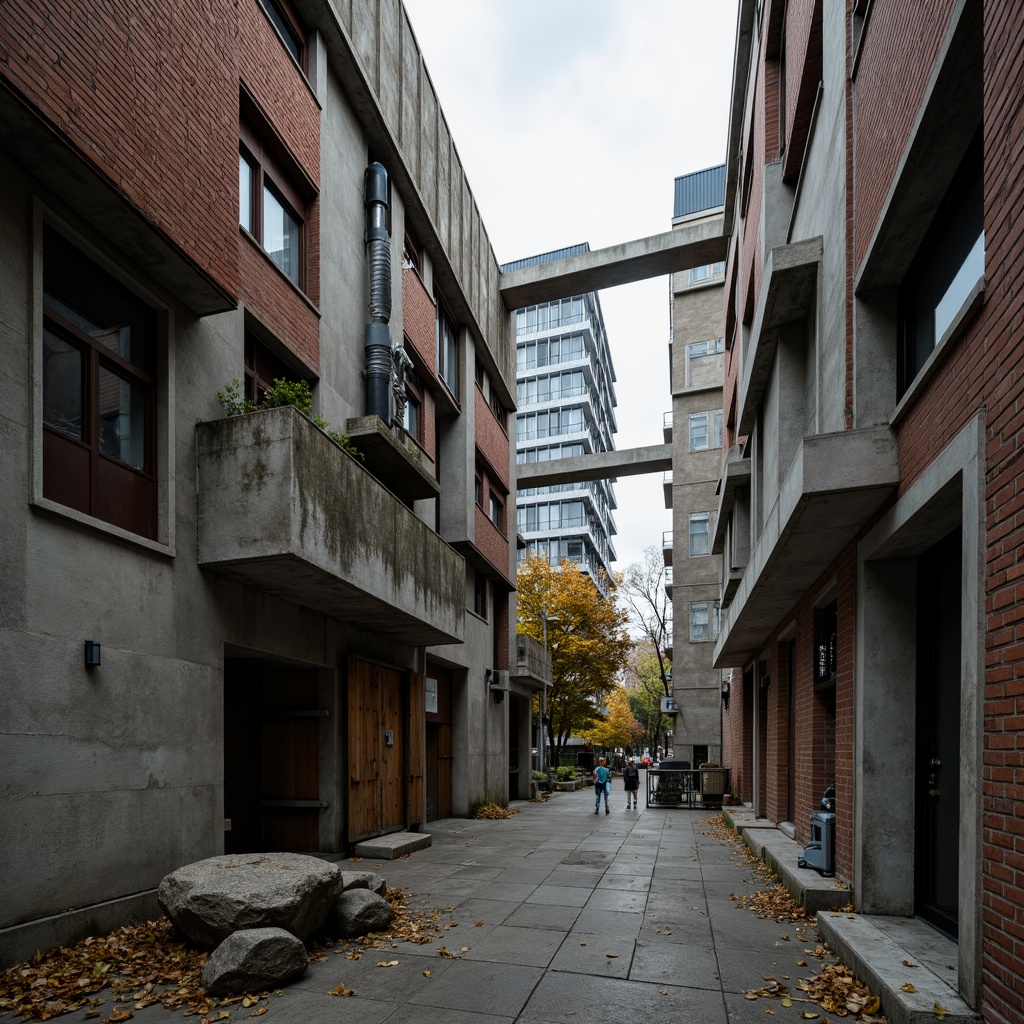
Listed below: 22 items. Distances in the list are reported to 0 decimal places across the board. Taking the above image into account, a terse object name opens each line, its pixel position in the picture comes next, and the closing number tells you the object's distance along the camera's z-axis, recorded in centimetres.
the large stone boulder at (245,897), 638
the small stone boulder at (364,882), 792
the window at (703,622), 3444
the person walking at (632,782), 2561
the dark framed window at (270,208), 1141
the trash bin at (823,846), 905
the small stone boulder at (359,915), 736
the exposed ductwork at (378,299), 1434
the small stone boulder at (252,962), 589
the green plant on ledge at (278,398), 991
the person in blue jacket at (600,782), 2248
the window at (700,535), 3450
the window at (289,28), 1223
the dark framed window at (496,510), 2497
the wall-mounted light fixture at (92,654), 730
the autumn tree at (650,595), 4709
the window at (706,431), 3438
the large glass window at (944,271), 604
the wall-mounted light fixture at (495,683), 2281
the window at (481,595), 2300
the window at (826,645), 1048
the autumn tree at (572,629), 3962
